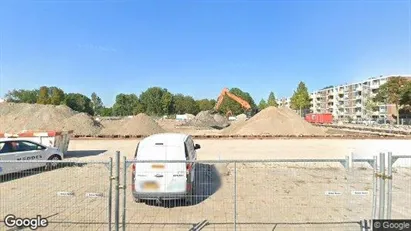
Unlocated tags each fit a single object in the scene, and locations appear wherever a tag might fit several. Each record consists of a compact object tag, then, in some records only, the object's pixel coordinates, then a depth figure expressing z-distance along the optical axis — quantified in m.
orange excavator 68.38
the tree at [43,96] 90.75
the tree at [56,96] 91.06
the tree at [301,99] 97.69
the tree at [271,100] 114.34
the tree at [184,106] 112.69
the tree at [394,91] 63.97
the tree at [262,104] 120.72
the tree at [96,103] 131.41
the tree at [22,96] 100.76
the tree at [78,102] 104.92
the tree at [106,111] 125.57
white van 6.95
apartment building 91.72
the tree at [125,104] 115.12
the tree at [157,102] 109.51
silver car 11.24
